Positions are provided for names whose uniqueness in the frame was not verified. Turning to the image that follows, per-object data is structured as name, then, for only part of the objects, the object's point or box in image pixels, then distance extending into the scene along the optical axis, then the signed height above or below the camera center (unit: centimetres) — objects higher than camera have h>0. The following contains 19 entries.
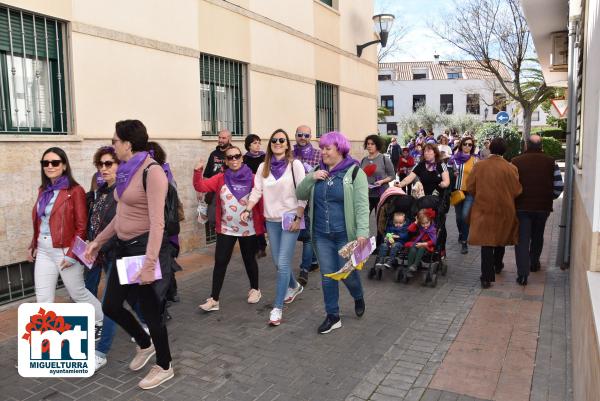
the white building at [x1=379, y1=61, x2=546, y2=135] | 6044 +658
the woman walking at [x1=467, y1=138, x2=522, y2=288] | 659 -70
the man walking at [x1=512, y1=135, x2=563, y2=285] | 680 -58
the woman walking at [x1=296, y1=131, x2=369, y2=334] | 486 -49
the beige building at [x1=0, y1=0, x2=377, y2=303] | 620 +117
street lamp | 1427 +337
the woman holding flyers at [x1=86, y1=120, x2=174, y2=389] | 377 -60
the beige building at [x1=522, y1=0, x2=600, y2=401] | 260 -41
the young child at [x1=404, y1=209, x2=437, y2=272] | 682 -113
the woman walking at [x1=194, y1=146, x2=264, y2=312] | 566 -61
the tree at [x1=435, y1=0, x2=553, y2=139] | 2380 +491
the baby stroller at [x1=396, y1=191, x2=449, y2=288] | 686 -137
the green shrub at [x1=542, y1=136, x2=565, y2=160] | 3159 +10
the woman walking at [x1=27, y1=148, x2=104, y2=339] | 462 -62
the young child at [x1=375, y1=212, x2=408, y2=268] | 703 -119
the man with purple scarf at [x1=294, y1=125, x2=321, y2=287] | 768 +2
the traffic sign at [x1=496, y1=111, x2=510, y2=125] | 2270 +131
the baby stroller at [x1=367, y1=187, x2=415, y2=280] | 712 -78
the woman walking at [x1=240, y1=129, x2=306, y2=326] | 539 -47
